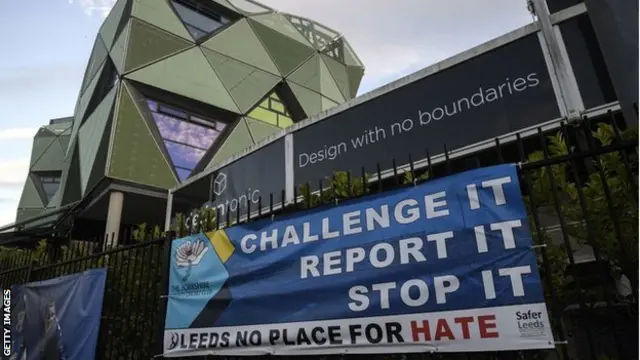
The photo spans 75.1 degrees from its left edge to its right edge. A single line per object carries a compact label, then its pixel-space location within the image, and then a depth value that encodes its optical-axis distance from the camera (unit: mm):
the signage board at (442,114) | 5164
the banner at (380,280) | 2531
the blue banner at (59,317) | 4719
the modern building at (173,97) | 14781
